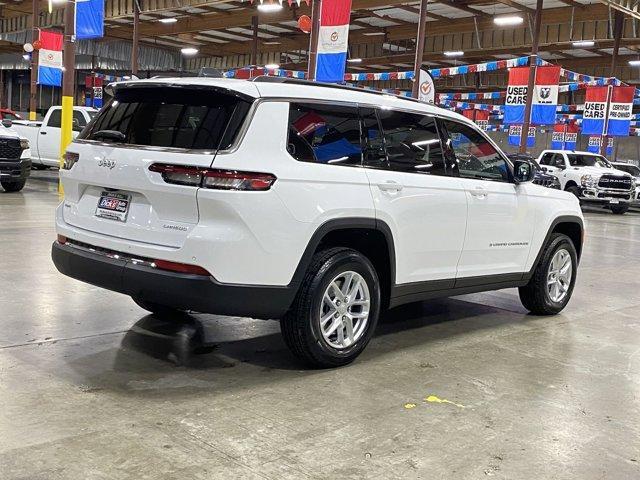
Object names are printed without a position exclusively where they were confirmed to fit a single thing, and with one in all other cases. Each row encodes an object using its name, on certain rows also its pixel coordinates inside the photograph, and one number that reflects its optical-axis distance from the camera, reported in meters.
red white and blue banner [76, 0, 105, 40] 15.07
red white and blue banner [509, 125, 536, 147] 28.61
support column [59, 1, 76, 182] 14.45
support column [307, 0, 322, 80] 16.70
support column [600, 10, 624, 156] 24.73
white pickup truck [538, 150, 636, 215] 22.27
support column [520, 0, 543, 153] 22.66
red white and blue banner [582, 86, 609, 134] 26.05
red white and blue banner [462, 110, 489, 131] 41.89
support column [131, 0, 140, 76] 27.95
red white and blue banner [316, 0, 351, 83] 16.66
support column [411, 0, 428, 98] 19.48
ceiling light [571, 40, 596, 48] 24.86
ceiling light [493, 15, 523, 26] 25.05
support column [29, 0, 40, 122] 25.39
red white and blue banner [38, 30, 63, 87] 21.92
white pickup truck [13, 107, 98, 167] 18.05
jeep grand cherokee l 3.94
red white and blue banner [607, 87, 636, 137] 25.52
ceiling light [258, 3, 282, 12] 21.72
